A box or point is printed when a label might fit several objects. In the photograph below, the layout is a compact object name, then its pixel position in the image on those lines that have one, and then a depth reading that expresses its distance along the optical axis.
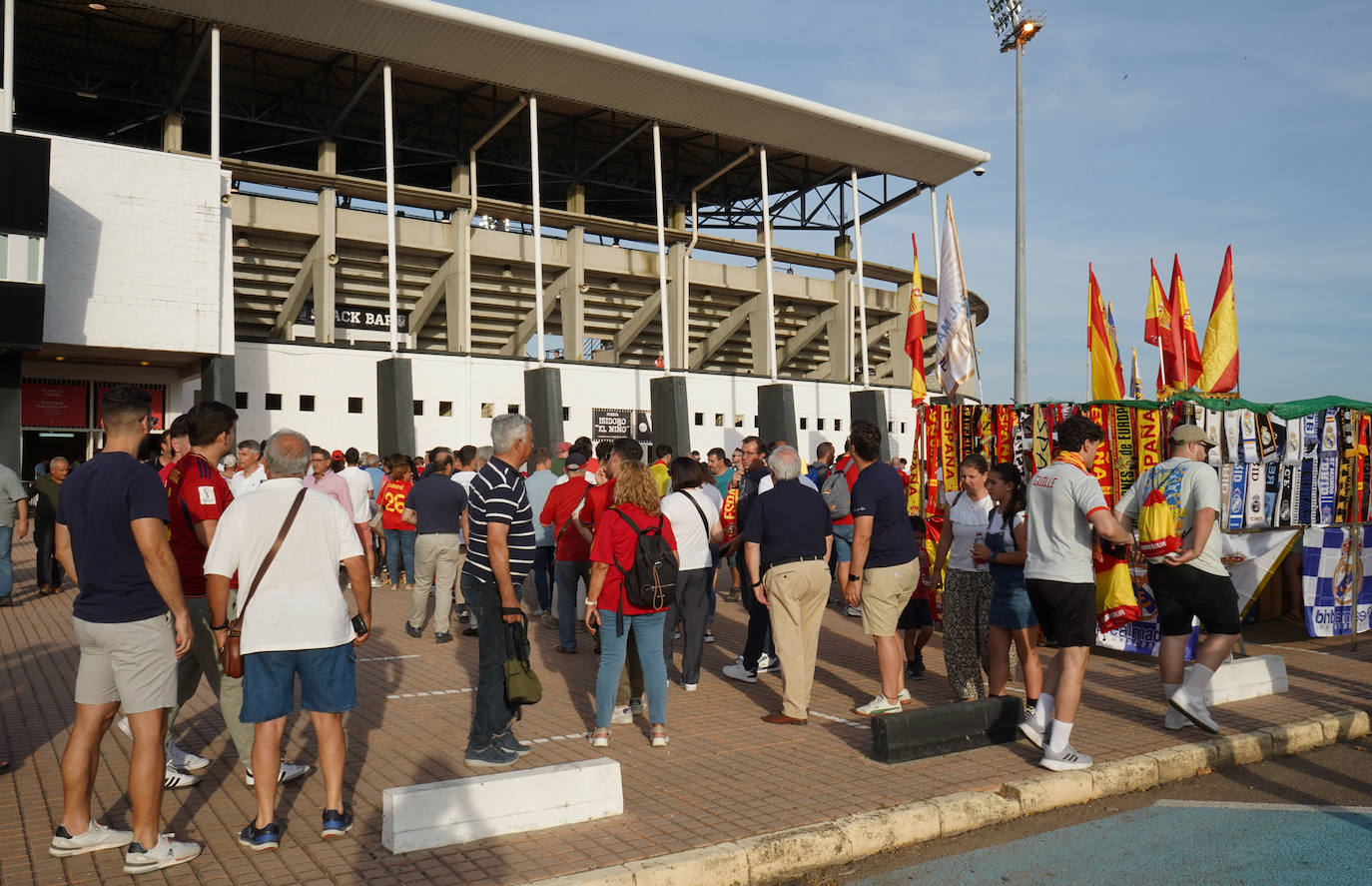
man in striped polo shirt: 5.77
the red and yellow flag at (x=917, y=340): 13.23
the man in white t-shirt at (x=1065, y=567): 6.00
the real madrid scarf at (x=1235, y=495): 9.64
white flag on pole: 12.65
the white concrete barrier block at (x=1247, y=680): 7.52
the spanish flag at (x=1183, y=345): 15.15
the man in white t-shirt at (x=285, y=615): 4.70
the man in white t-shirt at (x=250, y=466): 7.93
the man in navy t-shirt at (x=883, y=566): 7.16
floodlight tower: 19.09
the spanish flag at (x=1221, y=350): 13.59
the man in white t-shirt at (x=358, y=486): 12.62
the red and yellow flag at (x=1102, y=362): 14.59
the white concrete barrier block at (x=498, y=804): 4.65
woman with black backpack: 6.47
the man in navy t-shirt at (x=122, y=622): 4.55
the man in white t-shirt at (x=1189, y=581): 6.62
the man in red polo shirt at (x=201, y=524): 5.59
